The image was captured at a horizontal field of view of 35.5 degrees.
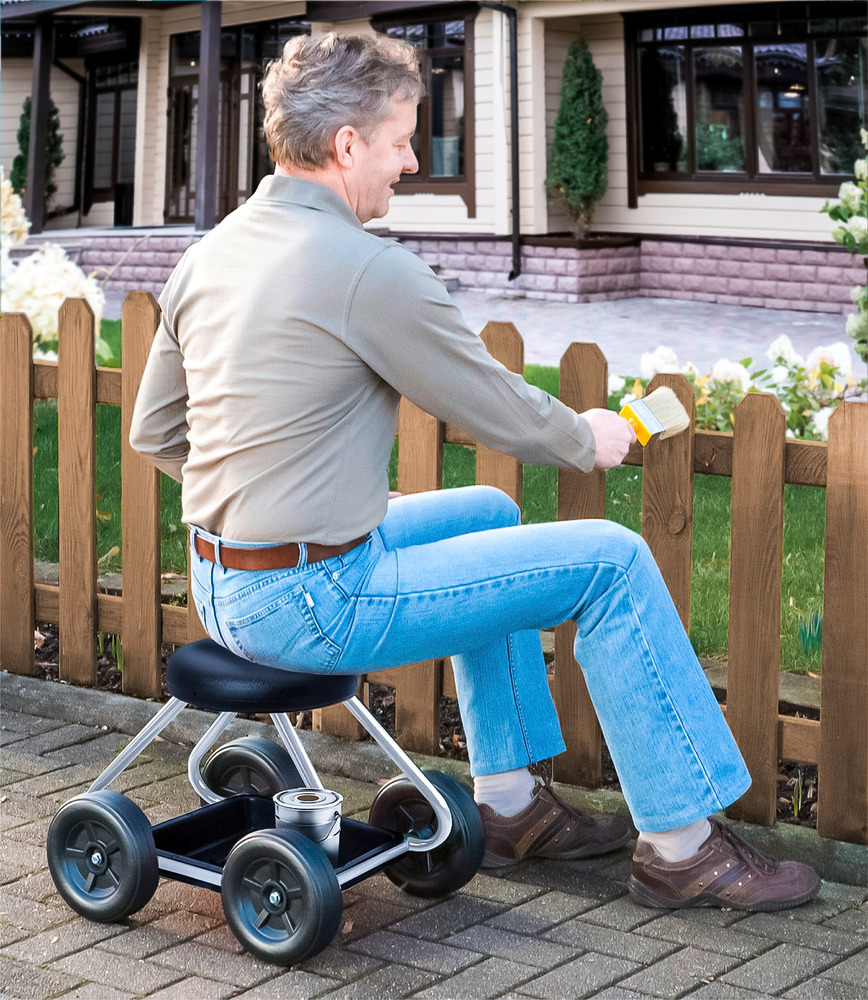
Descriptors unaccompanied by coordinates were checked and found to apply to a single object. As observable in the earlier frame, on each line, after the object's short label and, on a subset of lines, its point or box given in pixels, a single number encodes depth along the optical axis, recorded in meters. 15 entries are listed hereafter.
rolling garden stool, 2.48
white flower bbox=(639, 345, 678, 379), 5.06
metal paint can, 2.60
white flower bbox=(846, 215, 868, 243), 5.40
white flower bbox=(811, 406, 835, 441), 4.82
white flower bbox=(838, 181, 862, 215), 5.49
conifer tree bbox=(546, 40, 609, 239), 16.61
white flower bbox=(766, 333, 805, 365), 5.37
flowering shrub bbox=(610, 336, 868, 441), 5.28
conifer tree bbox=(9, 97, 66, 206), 24.03
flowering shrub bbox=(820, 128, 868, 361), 5.42
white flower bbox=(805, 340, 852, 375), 5.27
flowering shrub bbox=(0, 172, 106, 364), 5.24
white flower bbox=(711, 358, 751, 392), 5.21
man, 2.42
